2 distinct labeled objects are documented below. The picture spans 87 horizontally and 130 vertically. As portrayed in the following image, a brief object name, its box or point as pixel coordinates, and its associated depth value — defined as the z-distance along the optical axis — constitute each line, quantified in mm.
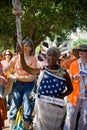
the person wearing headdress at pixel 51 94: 4133
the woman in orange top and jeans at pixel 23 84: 5164
